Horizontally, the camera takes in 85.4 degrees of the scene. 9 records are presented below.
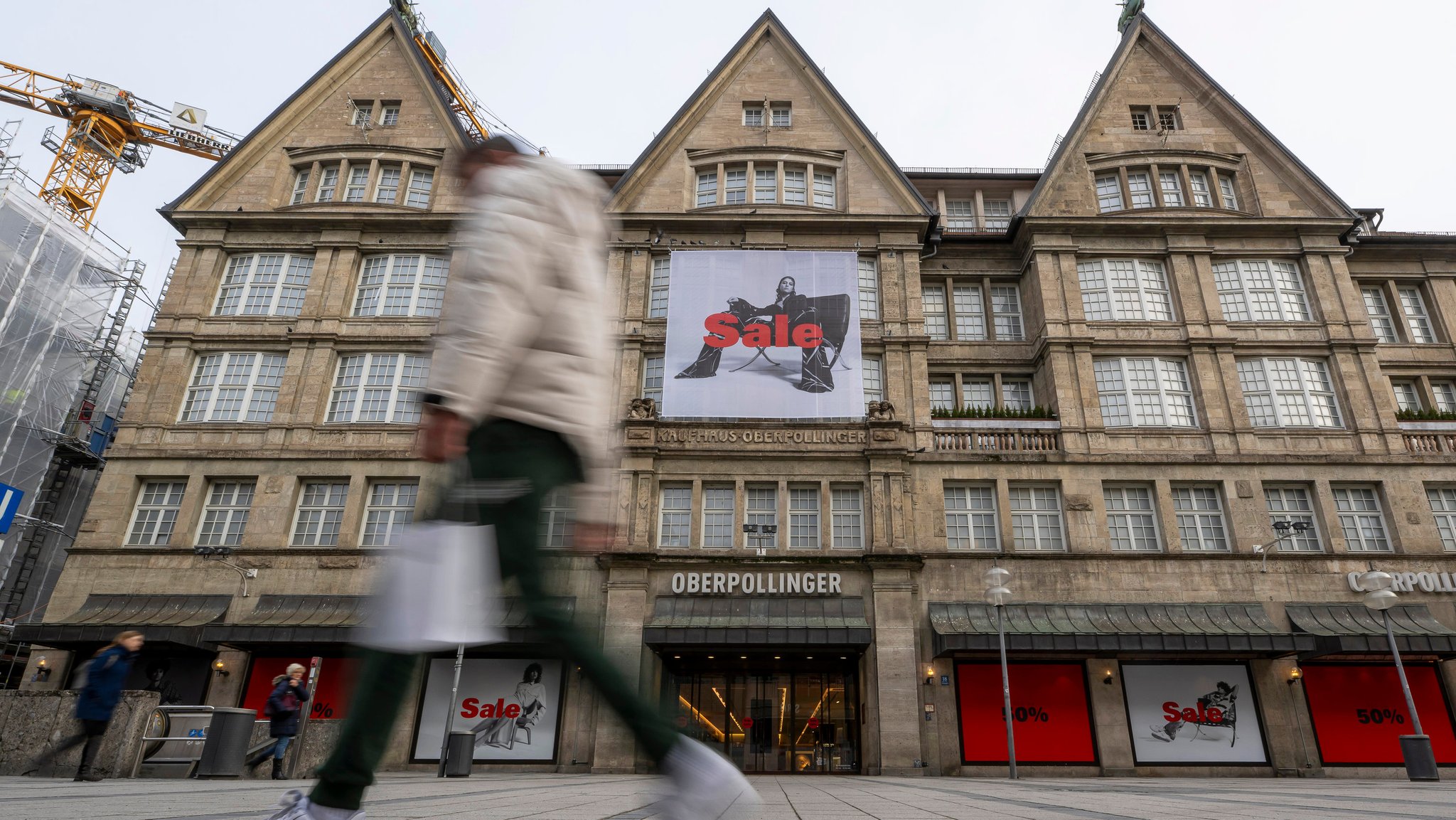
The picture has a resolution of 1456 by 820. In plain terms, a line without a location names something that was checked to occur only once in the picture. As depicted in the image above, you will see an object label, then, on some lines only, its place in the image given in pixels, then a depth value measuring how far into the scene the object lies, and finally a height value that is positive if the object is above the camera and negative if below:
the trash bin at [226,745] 12.89 -0.80
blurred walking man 2.46 +0.93
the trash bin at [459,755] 16.94 -1.07
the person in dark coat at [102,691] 10.07 -0.01
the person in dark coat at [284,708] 13.33 -0.20
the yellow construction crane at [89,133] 52.16 +35.42
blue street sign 27.22 +5.92
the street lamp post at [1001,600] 19.52 +2.84
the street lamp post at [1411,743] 16.84 -0.17
